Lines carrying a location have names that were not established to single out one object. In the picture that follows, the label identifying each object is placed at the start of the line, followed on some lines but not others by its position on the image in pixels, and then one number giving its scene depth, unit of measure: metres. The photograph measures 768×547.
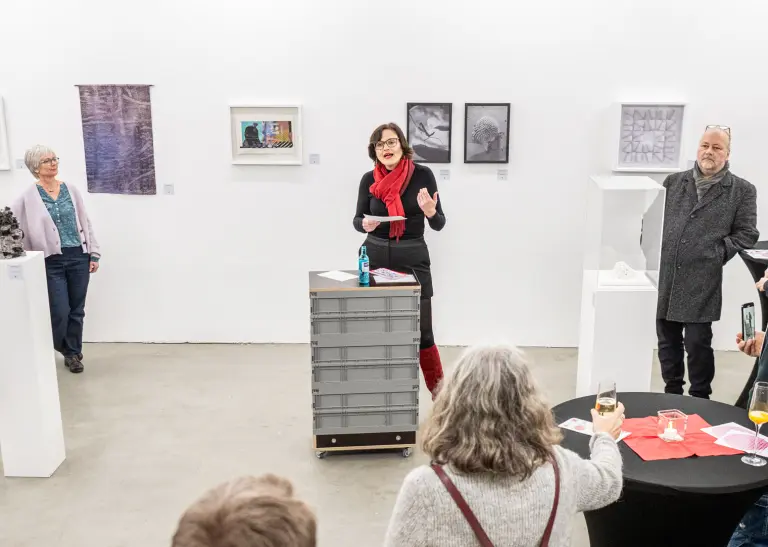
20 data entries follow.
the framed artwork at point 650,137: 6.23
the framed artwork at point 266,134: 6.40
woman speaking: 4.96
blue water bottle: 4.50
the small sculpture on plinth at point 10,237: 4.38
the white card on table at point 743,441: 3.04
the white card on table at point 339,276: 4.61
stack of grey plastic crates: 4.41
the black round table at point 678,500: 2.80
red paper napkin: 3.01
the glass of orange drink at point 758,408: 2.98
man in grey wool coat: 4.82
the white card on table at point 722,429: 3.17
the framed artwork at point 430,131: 6.32
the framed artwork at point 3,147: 6.48
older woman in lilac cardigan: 5.70
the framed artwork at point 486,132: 6.31
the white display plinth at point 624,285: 4.60
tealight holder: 3.13
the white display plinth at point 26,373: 4.33
